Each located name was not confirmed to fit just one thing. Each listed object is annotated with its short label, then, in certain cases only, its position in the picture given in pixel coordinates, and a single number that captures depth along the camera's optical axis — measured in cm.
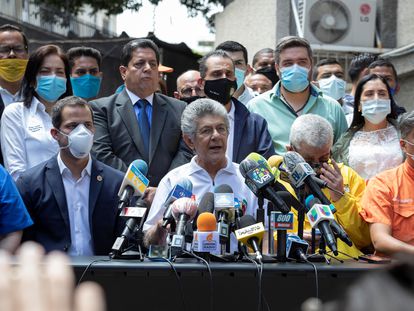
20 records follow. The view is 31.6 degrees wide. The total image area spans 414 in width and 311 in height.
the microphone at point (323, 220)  344
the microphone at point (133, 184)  391
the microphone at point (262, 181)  361
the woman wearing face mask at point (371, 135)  538
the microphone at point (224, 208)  371
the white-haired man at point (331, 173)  446
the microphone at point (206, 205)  389
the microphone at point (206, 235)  357
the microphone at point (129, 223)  368
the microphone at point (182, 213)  359
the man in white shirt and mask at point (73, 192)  463
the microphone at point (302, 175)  366
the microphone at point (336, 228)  340
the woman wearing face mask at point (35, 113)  520
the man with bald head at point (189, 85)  689
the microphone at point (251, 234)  353
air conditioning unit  980
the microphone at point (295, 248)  374
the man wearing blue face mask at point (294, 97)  589
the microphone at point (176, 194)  373
